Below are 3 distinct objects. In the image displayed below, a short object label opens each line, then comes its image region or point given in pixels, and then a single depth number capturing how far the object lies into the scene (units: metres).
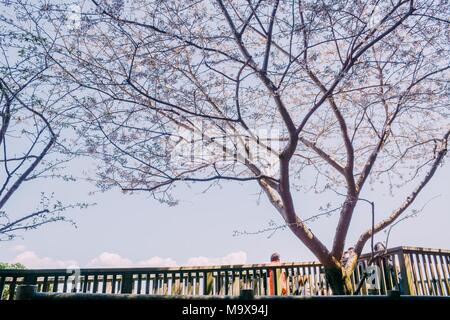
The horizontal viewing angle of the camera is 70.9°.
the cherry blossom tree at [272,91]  4.66
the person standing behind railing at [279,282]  6.29
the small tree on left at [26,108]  3.91
